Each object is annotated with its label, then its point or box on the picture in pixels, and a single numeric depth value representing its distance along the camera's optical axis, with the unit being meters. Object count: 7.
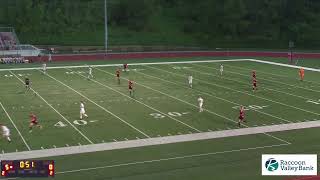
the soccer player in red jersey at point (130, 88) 33.05
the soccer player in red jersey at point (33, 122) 24.69
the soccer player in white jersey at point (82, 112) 26.71
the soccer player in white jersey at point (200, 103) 28.67
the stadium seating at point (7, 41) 60.59
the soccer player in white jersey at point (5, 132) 22.56
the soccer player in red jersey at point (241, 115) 25.95
